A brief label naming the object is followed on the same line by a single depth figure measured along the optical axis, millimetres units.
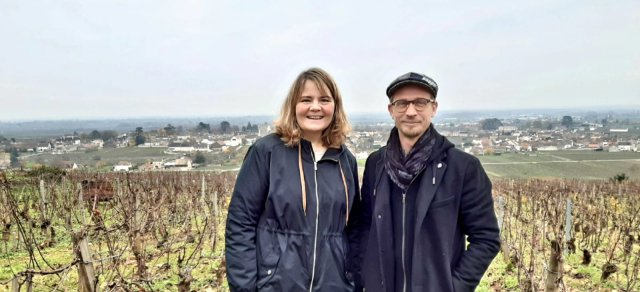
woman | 1861
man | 1790
